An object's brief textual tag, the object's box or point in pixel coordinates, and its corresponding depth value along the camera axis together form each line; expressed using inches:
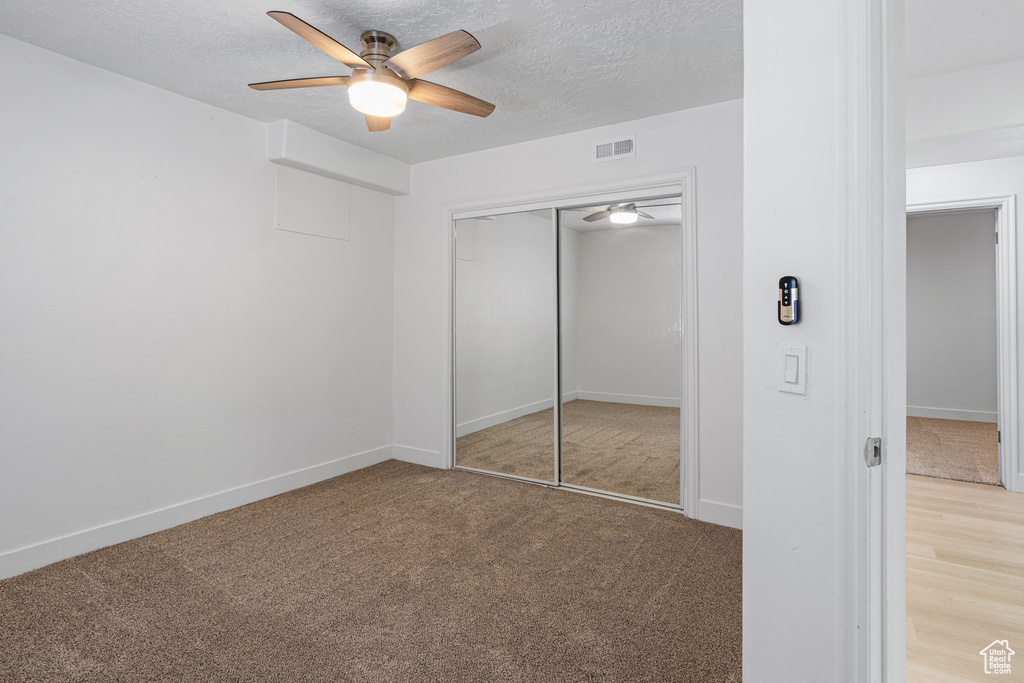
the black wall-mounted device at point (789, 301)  45.9
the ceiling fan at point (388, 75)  81.7
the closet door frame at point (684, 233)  127.4
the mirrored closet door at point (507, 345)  151.6
